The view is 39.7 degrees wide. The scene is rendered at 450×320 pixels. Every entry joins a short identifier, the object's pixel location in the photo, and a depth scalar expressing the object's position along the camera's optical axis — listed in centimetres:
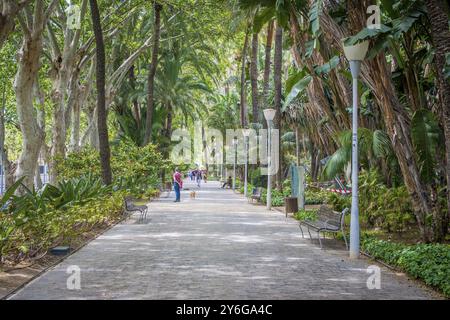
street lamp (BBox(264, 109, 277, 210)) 2569
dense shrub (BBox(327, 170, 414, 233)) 1421
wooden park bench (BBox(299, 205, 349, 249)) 1297
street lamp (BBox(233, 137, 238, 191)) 4733
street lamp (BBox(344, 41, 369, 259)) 1208
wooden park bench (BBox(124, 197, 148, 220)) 1916
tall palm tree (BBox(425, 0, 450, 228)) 991
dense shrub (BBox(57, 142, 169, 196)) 2559
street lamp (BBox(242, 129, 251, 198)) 3828
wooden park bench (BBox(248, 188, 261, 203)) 2928
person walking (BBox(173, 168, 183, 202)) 2972
